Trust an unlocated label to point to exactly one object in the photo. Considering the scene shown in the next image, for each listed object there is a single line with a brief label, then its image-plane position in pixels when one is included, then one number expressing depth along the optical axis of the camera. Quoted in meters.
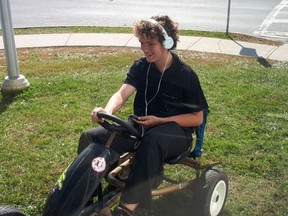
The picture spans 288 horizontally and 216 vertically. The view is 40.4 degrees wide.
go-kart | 2.44
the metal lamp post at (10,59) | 5.51
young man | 2.62
